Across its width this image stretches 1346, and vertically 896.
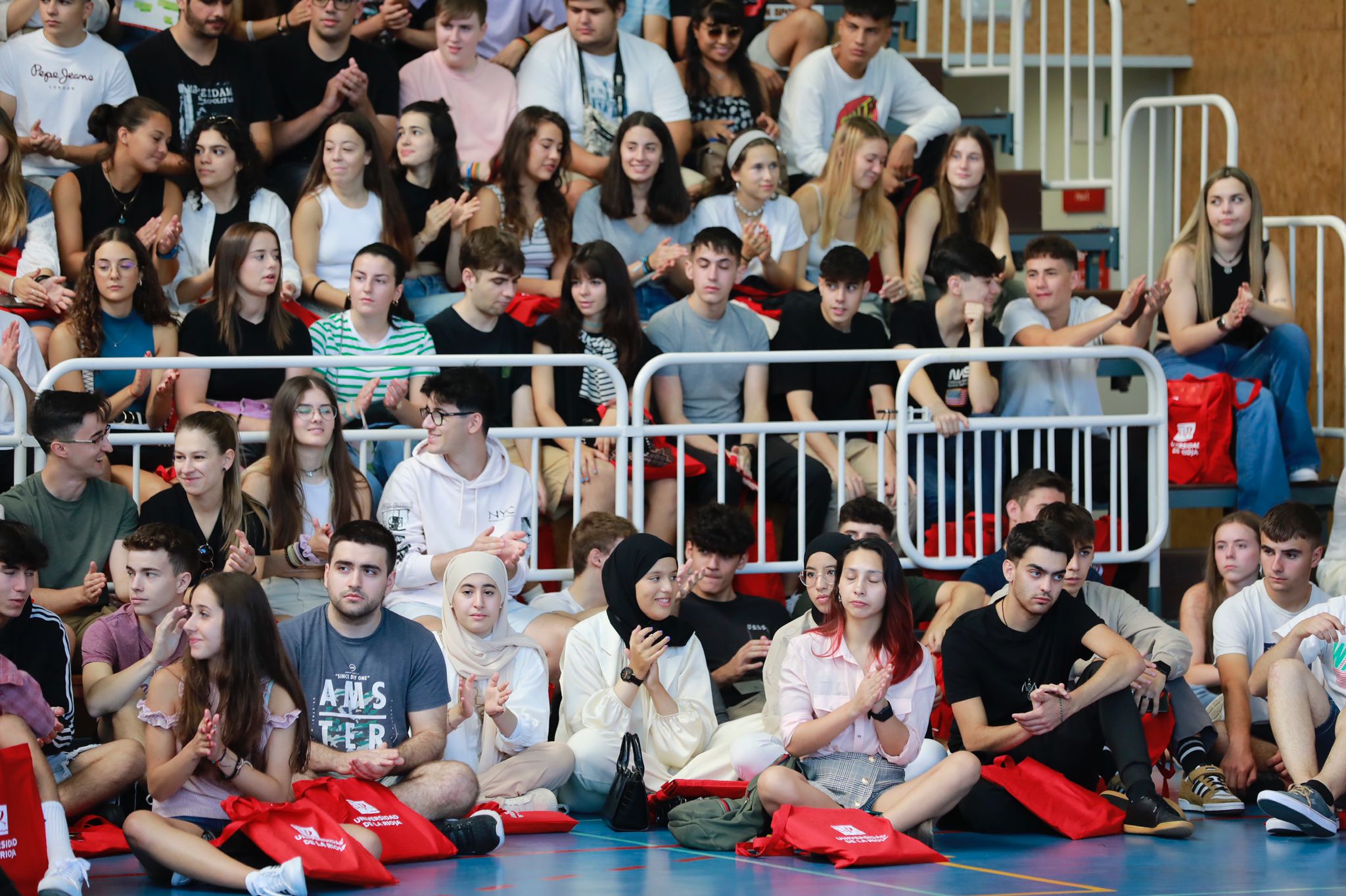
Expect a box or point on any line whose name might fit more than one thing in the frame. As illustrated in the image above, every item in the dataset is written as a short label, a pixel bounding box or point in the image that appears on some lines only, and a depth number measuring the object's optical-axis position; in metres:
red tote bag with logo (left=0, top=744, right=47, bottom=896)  8.93
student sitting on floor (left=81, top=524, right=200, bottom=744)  10.87
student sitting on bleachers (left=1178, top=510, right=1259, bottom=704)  13.33
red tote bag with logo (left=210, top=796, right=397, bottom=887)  9.37
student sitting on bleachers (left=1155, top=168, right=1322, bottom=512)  16.19
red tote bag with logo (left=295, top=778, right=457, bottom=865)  10.08
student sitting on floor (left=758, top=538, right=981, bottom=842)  10.69
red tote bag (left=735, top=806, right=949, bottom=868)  10.14
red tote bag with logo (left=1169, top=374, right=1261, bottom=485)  15.77
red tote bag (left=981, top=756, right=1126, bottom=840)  11.16
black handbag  11.35
